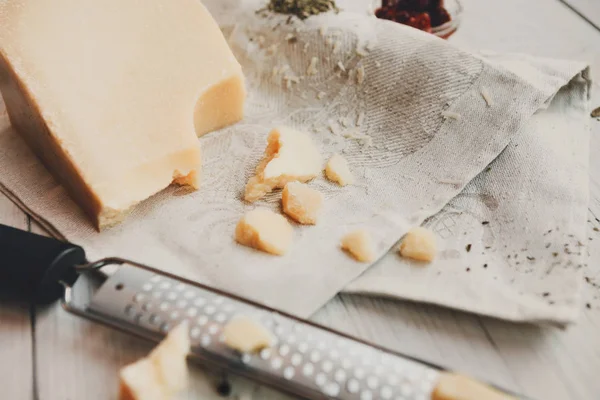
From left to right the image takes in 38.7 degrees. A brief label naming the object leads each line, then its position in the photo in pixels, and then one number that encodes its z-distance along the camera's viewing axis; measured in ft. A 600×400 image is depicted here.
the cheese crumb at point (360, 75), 1.86
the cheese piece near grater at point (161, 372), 1.19
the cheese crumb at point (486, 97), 1.73
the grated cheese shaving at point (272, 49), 1.94
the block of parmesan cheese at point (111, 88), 1.55
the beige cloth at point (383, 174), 1.44
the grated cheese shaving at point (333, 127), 1.80
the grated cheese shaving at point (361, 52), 1.86
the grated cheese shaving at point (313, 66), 1.90
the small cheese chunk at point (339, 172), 1.66
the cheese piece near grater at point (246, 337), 1.27
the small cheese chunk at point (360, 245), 1.47
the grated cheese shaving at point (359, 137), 1.76
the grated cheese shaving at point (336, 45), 1.88
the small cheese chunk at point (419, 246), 1.48
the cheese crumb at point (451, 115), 1.74
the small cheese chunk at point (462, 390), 1.17
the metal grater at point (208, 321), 1.23
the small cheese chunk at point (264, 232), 1.49
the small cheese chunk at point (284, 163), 1.62
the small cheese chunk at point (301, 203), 1.56
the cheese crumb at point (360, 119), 1.81
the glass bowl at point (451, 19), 2.07
